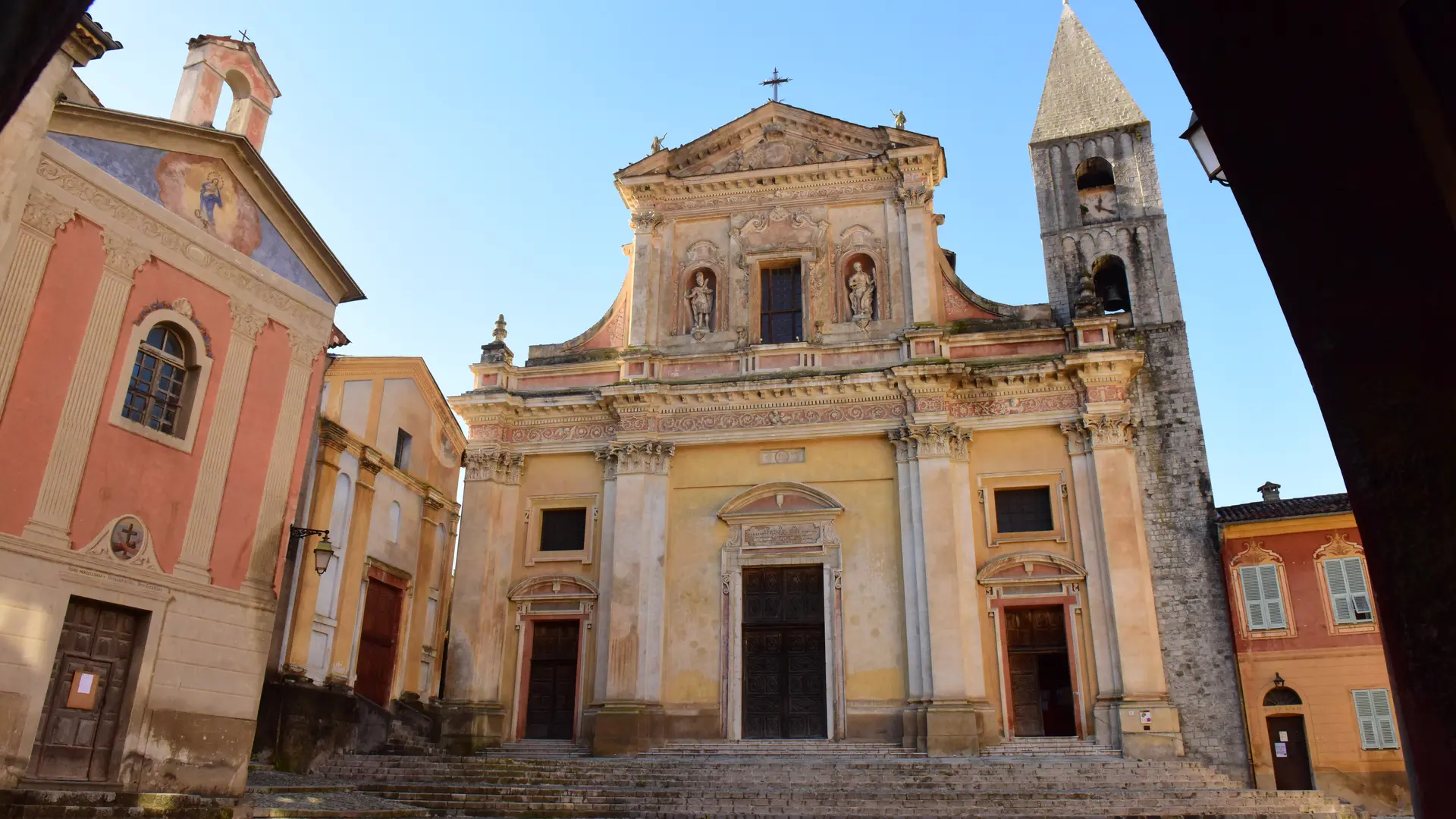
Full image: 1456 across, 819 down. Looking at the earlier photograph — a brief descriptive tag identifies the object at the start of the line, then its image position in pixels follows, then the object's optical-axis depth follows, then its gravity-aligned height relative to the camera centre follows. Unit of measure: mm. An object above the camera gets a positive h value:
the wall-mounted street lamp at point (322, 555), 15766 +2940
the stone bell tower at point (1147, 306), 18562 +9186
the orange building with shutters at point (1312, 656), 17812 +1996
